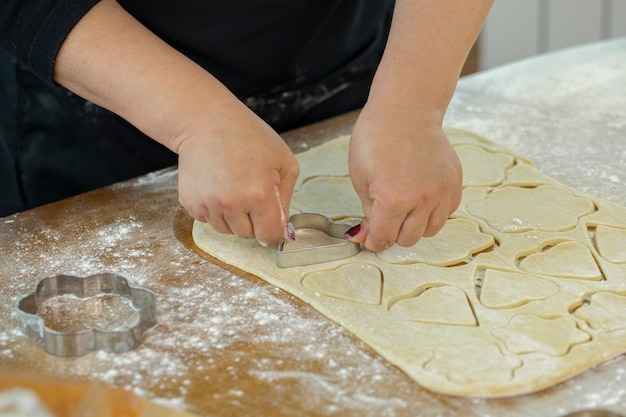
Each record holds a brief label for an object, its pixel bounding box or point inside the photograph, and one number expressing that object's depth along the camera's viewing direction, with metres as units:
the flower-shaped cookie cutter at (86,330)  0.82
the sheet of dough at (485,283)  0.79
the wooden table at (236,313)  0.75
